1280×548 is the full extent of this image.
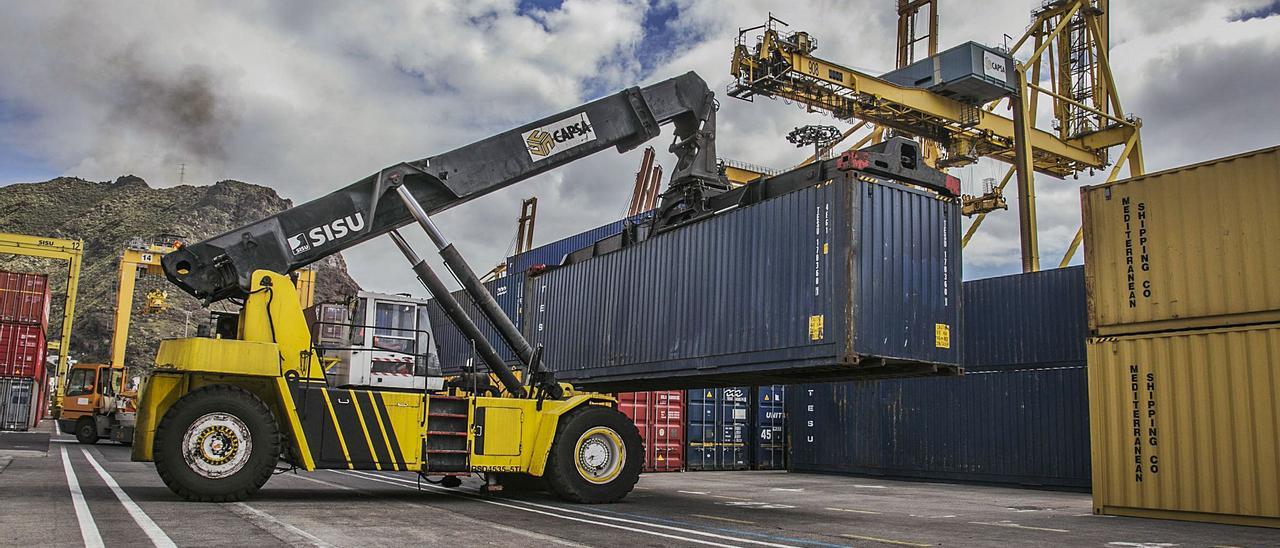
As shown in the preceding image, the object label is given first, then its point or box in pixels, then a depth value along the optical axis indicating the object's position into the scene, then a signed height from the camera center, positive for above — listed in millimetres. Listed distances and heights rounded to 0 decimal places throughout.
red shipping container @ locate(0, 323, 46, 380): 32750 +1495
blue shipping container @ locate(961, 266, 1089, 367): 18375 +2153
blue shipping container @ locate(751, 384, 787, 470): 25094 -401
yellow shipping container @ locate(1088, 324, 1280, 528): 11023 +34
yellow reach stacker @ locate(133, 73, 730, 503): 10344 +243
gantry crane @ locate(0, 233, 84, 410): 39469 +6227
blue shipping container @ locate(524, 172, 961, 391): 10945 +1606
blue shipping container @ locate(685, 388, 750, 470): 23906 -424
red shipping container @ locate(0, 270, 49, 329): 33662 +3470
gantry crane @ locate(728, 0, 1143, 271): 22953 +8741
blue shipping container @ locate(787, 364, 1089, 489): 18234 -187
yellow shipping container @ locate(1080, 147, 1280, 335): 11375 +2381
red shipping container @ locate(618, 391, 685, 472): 22812 -321
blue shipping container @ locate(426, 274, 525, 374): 21405 +2125
